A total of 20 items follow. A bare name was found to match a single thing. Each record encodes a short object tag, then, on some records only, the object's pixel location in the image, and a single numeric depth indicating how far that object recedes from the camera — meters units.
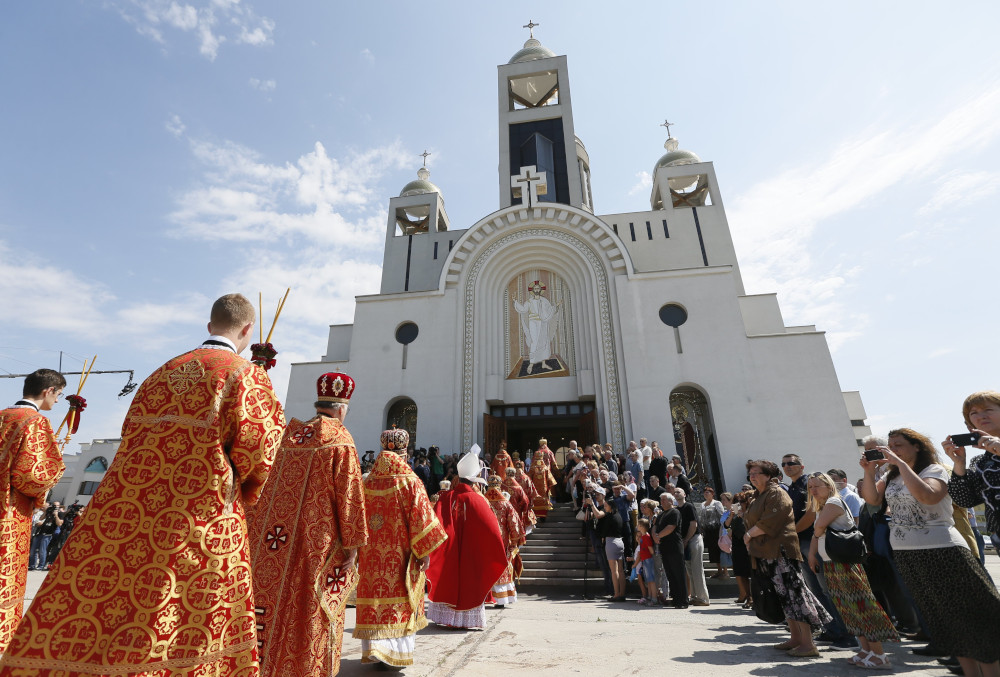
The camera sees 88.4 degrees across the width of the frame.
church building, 14.29
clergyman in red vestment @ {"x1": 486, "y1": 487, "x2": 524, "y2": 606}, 7.23
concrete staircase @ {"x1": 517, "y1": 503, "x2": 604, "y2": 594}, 8.16
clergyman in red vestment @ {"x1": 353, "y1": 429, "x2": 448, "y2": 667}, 3.61
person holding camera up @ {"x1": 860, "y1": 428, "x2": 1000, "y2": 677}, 2.90
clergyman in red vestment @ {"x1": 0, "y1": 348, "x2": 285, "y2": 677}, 1.46
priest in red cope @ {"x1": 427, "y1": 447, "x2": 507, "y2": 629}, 4.95
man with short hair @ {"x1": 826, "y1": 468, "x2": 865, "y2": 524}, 5.22
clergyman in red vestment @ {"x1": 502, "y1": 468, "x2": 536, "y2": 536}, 8.45
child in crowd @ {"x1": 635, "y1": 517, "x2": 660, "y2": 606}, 6.81
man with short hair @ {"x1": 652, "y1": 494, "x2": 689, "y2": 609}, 6.46
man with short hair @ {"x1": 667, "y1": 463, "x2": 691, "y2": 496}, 9.66
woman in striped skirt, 3.60
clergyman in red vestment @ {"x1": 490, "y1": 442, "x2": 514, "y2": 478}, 12.18
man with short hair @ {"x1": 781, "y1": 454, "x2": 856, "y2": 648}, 4.29
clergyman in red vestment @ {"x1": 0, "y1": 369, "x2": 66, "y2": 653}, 3.00
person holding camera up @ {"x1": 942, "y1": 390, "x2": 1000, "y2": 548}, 2.59
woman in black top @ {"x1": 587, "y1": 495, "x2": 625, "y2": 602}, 7.22
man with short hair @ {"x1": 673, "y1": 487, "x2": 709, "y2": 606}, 6.75
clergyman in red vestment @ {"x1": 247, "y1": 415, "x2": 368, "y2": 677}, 2.71
